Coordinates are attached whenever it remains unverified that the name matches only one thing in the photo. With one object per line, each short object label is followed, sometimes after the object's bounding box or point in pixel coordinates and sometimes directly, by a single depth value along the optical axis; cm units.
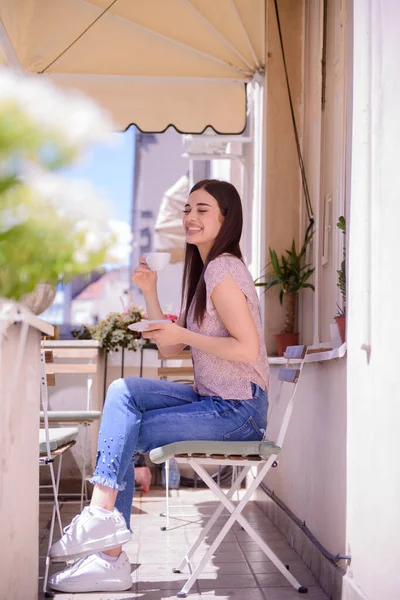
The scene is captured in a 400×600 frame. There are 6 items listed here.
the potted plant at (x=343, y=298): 326
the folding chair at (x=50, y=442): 311
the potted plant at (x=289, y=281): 496
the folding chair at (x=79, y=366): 478
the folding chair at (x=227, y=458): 277
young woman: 275
